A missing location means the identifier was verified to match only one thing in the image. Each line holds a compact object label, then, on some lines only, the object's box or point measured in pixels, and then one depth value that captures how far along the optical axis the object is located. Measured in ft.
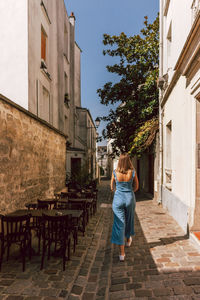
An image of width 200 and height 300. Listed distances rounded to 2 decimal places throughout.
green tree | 40.61
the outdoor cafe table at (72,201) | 21.45
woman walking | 13.73
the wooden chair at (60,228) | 13.52
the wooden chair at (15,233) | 13.08
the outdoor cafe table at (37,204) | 18.37
